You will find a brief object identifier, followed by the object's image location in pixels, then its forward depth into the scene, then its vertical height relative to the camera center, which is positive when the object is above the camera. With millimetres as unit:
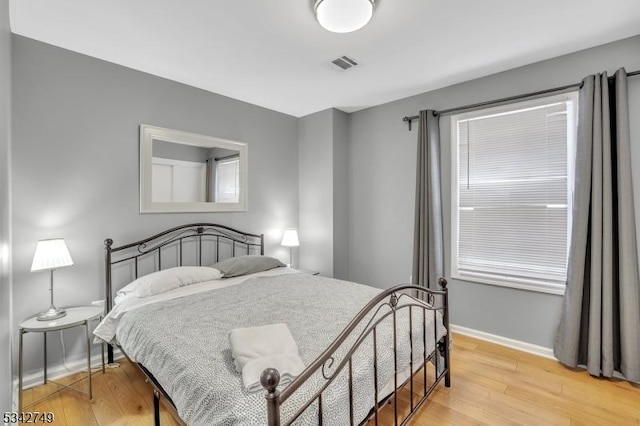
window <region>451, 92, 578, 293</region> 2676 +181
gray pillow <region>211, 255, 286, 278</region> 3018 -546
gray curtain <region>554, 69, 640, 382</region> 2268 -274
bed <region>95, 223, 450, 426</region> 1224 -703
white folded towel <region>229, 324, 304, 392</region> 1263 -649
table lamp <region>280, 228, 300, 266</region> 3896 -337
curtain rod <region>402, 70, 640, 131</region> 2559 +1065
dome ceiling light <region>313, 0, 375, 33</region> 1828 +1250
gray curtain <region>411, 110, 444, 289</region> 3264 +36
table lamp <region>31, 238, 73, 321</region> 2115 -321
